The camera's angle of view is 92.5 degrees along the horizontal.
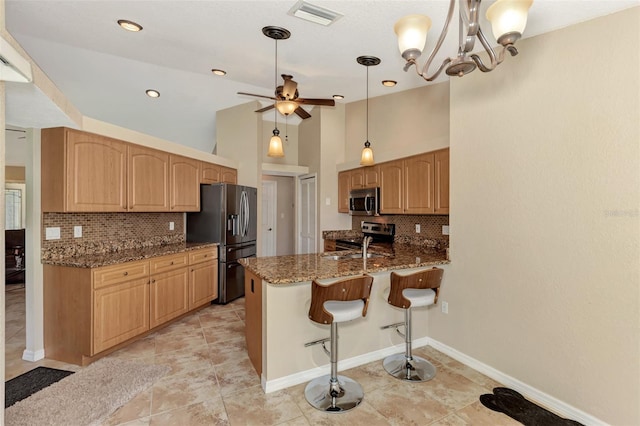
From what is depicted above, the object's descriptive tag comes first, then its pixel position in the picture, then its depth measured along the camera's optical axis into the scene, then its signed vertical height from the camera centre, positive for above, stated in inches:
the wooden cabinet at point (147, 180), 136.8 +14.9
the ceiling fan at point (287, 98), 118.9 +45.4
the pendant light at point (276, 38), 105.3 +62.3
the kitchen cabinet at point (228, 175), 195.0 +23.9
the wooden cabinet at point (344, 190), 206.1 +14.9
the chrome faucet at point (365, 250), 121.7 -15.8
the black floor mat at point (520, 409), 79.7 -54.6
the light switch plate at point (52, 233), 115.0 -8.4
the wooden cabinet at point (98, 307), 108.2 -36.4
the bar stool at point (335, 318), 83.7 -30.1
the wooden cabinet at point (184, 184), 158.9 +14.8
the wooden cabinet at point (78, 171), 111.0 +15.1
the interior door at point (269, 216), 257.0 -3.9
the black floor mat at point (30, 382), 90.0 -54.6
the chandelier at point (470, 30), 58.9 +37.4
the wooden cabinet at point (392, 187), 162.9 +13.5
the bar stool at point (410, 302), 96.7 -29.3
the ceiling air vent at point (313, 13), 92.0 +62.0
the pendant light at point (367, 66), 127.4 +48.8
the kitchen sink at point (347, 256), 127.0 -19.1
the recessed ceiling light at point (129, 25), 103.7 +64.3
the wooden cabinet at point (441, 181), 136.0 +13.7
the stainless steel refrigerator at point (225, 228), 174.4 -9.6
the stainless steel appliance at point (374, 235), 185.4 -15.1
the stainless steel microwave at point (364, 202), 178.5 +6.1
